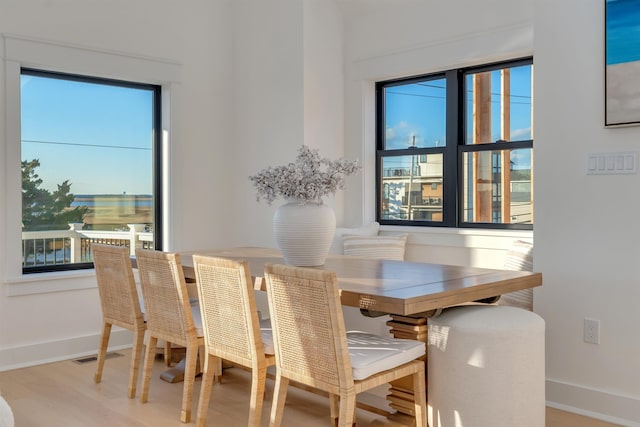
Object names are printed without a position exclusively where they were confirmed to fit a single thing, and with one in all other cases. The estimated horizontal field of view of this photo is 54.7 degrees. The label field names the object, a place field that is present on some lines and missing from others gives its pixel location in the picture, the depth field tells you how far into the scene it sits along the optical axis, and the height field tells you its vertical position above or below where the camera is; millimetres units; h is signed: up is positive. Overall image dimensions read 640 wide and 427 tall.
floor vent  4316 -1058
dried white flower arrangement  3305 +168
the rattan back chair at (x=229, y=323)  2727 -522
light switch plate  3016 +234
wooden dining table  2443 -333
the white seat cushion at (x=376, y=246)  4520 -270
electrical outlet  3150 -619
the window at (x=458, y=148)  4176 +452
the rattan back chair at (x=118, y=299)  3504 -528
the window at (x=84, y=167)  4402 +322
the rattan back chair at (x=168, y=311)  3123 -539
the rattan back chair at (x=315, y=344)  2334 -534
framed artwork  2971 +719
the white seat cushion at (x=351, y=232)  4715 -174
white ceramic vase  3312 -116
